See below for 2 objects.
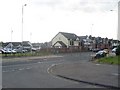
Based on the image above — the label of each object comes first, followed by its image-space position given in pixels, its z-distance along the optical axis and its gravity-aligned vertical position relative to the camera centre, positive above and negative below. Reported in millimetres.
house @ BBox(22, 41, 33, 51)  65734 +767
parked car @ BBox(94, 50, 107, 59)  24499 -1622
